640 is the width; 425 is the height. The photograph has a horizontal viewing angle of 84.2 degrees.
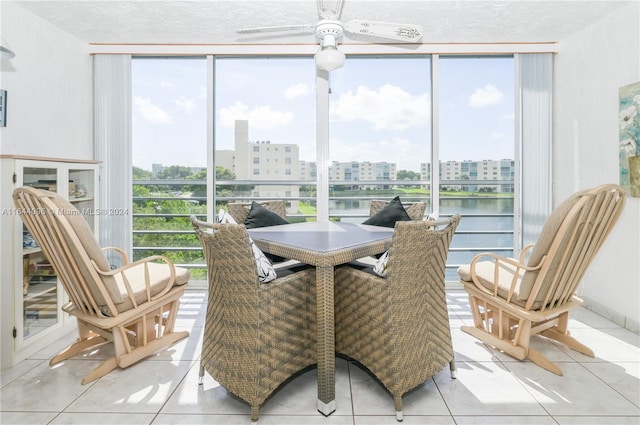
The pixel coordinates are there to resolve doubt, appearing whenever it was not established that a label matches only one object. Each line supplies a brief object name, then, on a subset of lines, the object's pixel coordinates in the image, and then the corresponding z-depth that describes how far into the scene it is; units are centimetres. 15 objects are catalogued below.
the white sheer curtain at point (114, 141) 366
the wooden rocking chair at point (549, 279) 196
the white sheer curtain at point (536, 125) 364
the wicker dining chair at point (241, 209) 311
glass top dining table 168
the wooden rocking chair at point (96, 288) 189
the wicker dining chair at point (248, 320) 158
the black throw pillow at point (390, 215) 285
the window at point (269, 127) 406
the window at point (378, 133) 409
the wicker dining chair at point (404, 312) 163
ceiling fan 201
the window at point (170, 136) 482
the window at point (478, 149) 394
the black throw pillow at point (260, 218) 295
